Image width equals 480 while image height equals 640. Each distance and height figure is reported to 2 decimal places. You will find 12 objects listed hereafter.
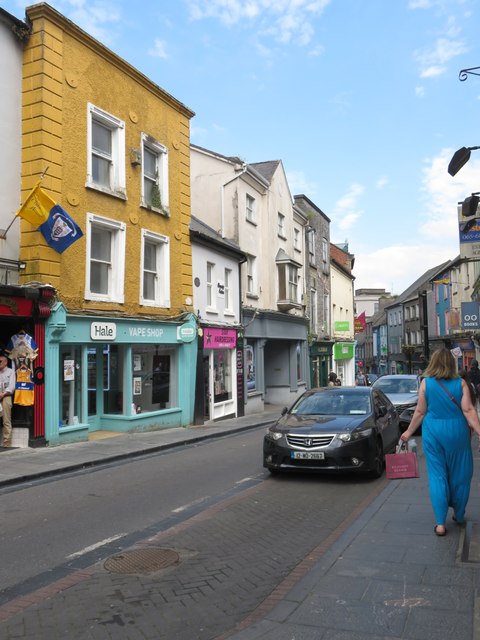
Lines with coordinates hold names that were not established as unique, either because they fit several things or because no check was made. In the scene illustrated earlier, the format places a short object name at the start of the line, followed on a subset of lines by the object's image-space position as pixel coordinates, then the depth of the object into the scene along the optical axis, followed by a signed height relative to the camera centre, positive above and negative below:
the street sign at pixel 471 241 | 11.93 +2.44
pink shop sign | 19.53 +0.92
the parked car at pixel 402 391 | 15.41 -0.80
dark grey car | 8.80 -1.12
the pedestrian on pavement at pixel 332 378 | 26.38 -0.65
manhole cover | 5.18 -1.75
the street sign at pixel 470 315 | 24.50 +2.00
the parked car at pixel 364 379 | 37.21 -1.00
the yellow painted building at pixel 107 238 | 13.16 +3.38
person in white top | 11.99 -0.51
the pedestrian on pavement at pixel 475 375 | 20.27 -0.43
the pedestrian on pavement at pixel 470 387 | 5.79 -0.24
